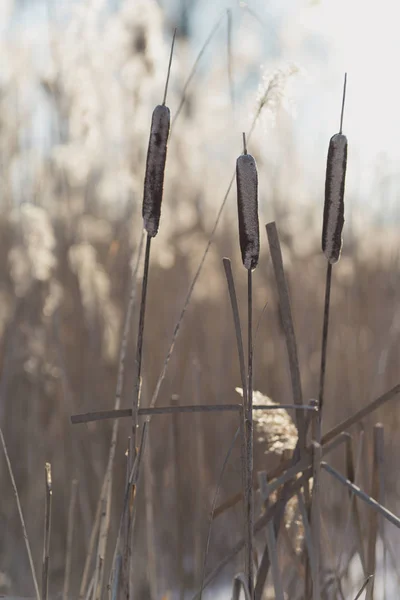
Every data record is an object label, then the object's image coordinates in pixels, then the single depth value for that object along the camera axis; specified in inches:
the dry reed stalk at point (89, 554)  101.8
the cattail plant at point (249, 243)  86.4
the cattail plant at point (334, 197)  88.7
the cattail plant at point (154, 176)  86.2
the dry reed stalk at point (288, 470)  98.4
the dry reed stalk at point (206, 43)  103.1
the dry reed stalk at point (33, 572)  96.7
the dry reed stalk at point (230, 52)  105.7
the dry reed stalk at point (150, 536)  114.2
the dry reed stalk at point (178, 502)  109.3
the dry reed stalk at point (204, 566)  93.9
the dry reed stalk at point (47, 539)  95.1
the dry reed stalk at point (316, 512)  95.2
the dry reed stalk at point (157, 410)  93.0
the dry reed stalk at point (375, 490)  101.5
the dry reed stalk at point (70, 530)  104.4
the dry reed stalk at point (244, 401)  91.3
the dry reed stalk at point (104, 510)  98.2
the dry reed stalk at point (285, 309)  96.5
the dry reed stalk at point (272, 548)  96.6
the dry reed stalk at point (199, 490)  117.7
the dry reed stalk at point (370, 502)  96.0
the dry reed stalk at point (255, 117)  97.0
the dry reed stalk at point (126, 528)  92.3
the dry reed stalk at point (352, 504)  104.0
